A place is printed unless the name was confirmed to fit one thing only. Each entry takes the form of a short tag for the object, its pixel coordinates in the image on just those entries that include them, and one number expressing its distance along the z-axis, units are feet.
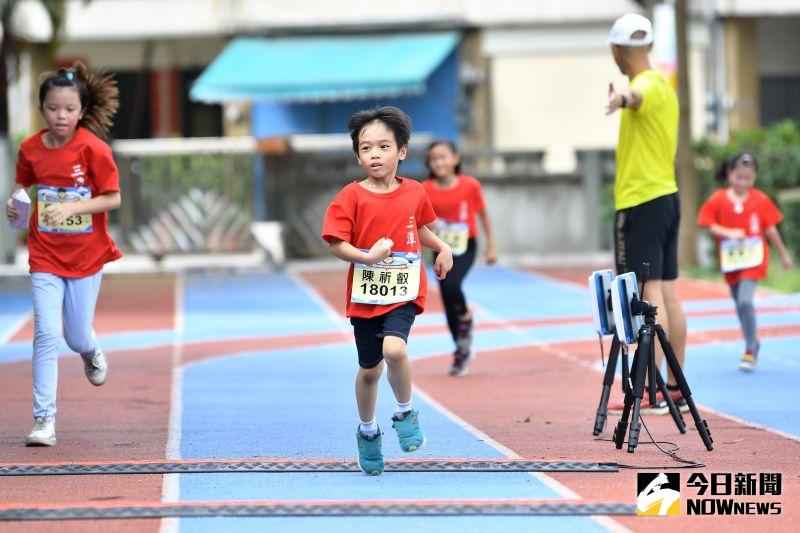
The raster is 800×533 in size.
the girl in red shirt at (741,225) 86.89
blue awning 189.67
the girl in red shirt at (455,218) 84.84
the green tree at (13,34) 154.61
